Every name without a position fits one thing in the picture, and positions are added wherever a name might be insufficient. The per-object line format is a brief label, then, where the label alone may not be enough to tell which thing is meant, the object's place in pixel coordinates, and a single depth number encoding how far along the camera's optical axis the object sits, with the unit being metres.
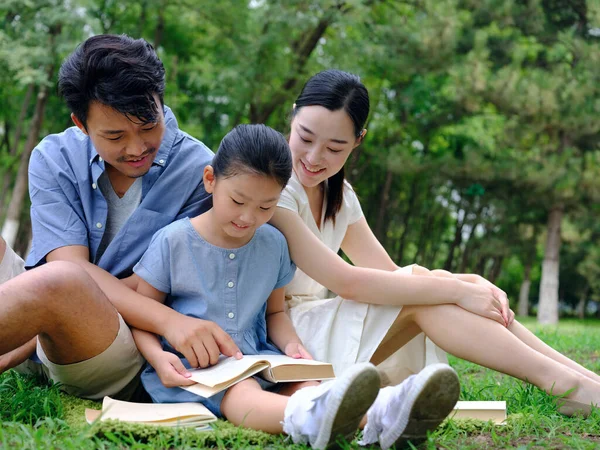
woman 2.70
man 2.29
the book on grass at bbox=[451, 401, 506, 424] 2.54
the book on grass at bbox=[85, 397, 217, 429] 2.20
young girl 2.28
